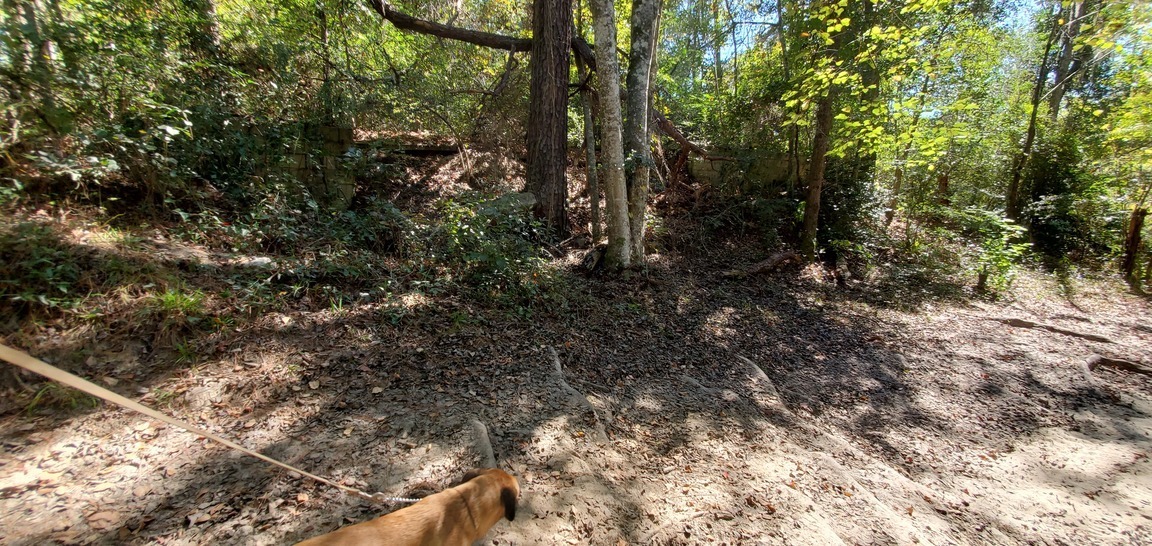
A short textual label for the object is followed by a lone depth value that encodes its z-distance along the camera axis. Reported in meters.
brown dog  1.59
